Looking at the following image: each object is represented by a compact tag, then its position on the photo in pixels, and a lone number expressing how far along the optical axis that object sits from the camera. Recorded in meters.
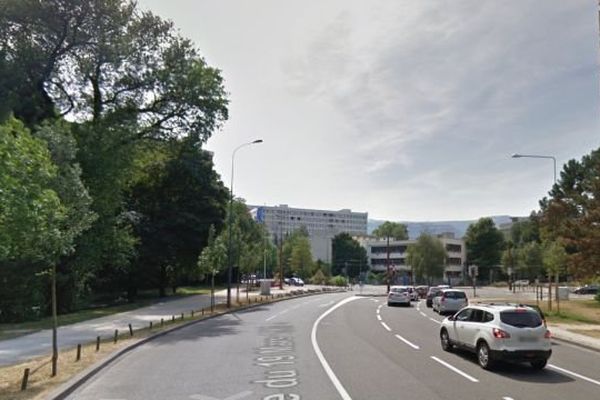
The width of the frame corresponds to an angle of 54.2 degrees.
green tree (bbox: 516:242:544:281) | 104.38
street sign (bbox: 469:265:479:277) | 53.44
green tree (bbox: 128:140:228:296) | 49.53
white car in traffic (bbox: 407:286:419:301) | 49.44
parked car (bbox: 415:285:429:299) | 63.56
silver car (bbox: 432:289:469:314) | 34.47
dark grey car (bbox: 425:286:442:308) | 43.00
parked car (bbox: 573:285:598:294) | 85.69
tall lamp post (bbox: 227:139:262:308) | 39.84
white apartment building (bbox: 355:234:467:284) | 138.88
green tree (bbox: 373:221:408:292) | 183.85
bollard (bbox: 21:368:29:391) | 11.02
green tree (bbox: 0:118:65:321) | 10.84
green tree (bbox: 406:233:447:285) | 105.62
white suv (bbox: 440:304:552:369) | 13.84
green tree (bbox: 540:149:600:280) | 28.78
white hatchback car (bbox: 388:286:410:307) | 44.62
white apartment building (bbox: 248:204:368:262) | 152.75
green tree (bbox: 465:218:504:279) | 126.00
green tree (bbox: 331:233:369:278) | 146.12
